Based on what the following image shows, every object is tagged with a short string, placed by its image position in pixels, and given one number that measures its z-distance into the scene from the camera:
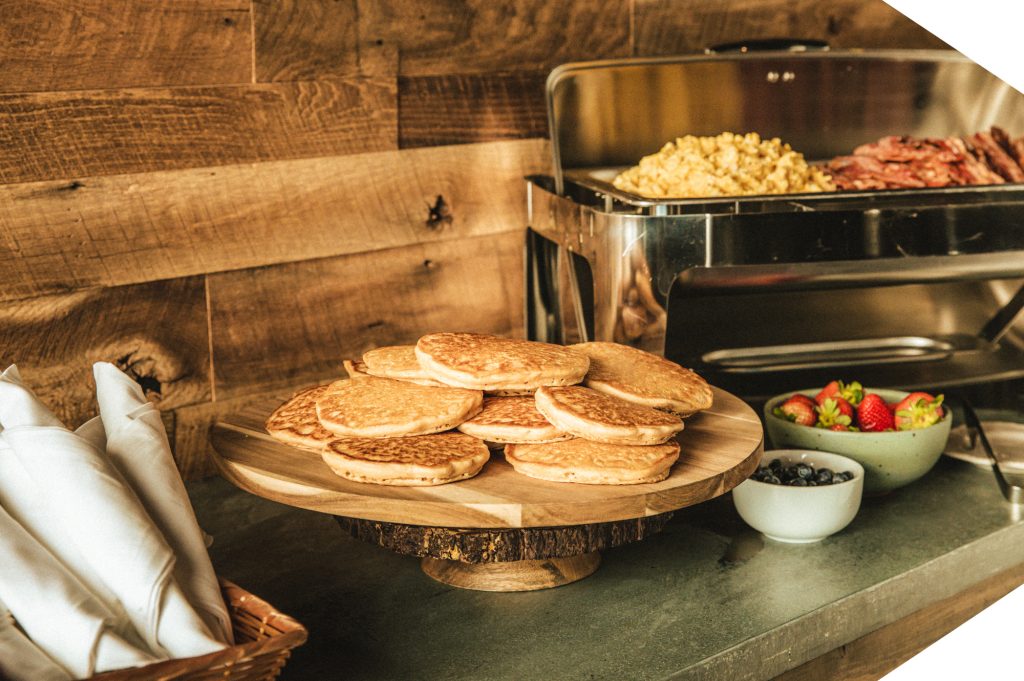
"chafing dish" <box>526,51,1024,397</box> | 1.39
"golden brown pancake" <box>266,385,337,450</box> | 1.09
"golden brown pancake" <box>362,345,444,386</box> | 1.18
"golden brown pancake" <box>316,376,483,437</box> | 1.05
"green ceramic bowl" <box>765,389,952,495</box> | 1.40
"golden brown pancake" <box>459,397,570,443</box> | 1.06
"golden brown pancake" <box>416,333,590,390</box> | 1.11
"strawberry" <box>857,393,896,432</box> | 1.44
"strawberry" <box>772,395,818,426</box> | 1.46
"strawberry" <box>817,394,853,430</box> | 1.44
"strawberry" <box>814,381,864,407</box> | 1.48
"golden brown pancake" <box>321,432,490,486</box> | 0.99
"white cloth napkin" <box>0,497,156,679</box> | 0.78
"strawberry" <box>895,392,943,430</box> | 1.43
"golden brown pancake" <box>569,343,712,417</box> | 1.16
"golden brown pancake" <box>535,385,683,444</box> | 1.04
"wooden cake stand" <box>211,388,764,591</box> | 0.97
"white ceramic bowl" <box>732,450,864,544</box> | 1.28
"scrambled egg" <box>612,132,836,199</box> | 1.50
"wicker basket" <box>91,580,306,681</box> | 0.77
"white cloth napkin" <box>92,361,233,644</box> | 0.89
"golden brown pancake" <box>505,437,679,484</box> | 1.01
